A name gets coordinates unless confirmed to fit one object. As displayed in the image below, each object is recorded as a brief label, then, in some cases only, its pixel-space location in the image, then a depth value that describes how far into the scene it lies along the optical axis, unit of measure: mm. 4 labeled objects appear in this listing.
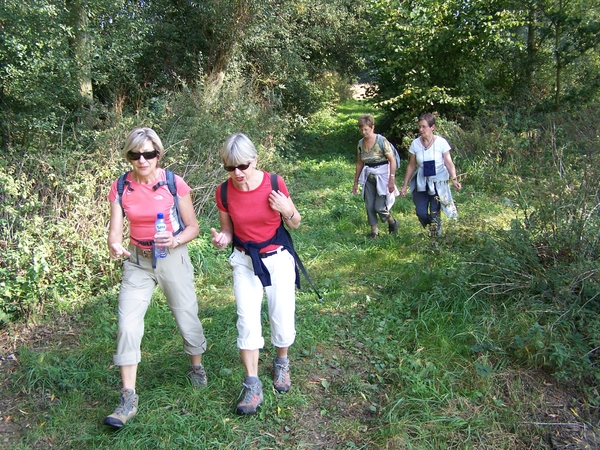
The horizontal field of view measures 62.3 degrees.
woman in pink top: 3236
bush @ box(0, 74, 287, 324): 4828
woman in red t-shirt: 3332
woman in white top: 5820
